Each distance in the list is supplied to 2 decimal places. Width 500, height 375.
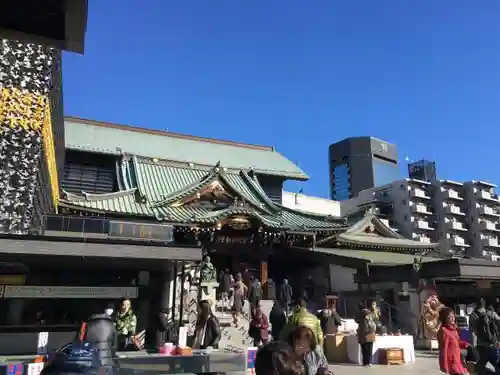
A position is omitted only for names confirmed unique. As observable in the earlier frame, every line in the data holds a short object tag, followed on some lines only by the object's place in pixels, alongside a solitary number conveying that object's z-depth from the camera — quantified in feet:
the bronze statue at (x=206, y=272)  52.95
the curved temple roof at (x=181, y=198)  62.15
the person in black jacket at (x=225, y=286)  57.85
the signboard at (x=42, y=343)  34.09
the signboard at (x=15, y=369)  26.94
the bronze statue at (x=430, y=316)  56.59
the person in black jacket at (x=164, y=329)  41.32
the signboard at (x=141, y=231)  43.62
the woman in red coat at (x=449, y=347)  24.00
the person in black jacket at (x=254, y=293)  58.29
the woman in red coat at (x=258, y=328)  40.68
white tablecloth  42.42
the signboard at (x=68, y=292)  39.68
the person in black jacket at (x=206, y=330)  35.70
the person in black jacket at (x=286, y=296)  60.16
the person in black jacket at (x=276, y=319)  40.22
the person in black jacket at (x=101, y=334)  25.58
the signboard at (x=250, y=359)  32.27
